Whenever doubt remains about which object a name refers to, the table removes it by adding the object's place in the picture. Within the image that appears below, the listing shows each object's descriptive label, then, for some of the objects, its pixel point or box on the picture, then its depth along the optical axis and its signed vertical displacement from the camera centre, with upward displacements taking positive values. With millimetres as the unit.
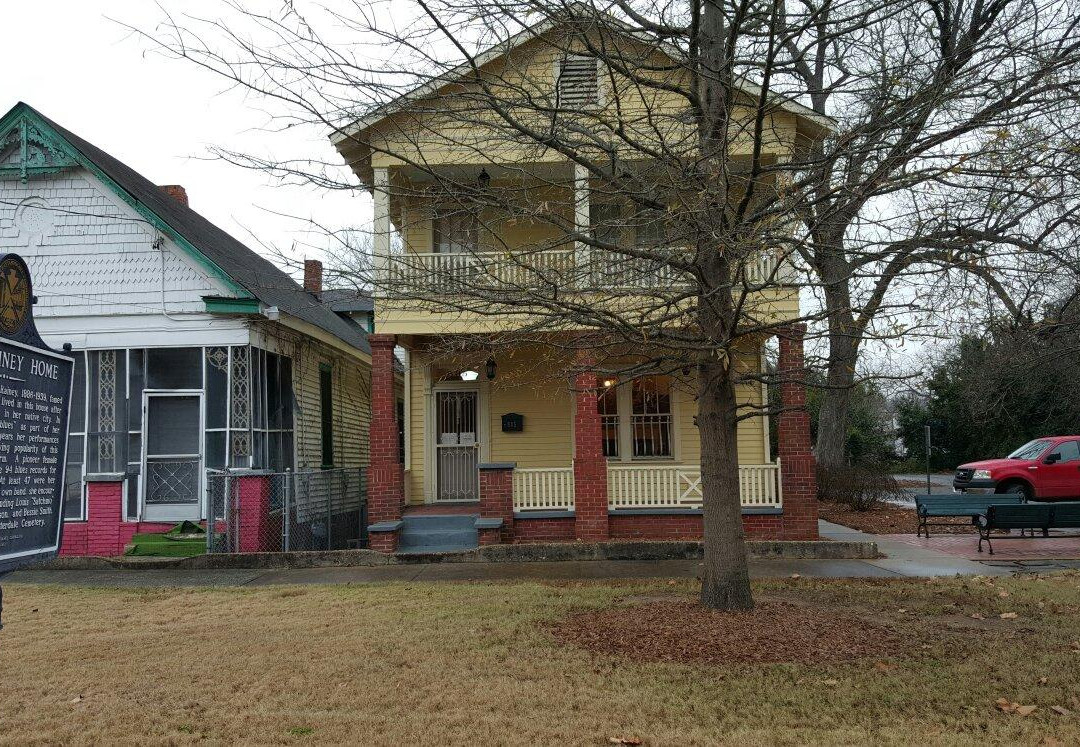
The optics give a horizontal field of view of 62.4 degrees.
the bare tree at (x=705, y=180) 6727 +2237
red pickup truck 19406 -521
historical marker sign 4719 +255
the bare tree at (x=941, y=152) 6672 +2326
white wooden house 13836 +2359
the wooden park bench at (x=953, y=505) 14545 -880
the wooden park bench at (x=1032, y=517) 13109 -1006
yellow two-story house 7434 +1154
